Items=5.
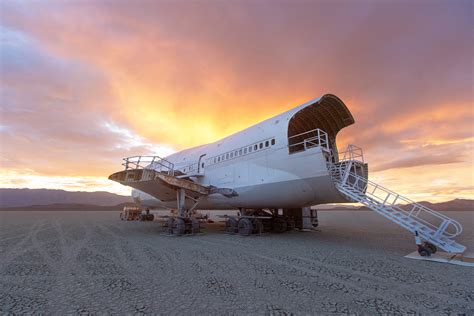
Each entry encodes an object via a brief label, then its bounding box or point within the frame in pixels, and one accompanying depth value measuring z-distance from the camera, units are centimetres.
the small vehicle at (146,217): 3784
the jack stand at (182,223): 1816
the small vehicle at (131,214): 3928
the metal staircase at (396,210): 1092
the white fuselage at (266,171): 1464
